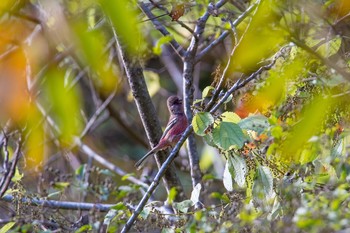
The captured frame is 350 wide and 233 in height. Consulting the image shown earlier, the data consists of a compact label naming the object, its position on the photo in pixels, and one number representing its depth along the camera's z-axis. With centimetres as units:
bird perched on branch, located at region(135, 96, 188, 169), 810
